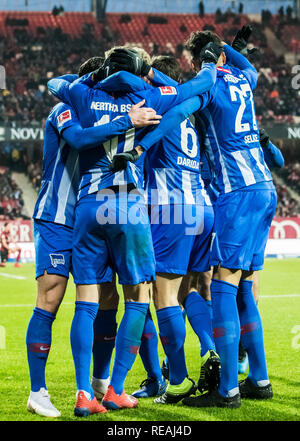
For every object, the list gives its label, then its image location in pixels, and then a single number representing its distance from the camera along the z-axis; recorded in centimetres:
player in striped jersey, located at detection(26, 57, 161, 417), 757
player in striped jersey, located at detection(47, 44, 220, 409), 737
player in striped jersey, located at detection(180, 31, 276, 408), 793
